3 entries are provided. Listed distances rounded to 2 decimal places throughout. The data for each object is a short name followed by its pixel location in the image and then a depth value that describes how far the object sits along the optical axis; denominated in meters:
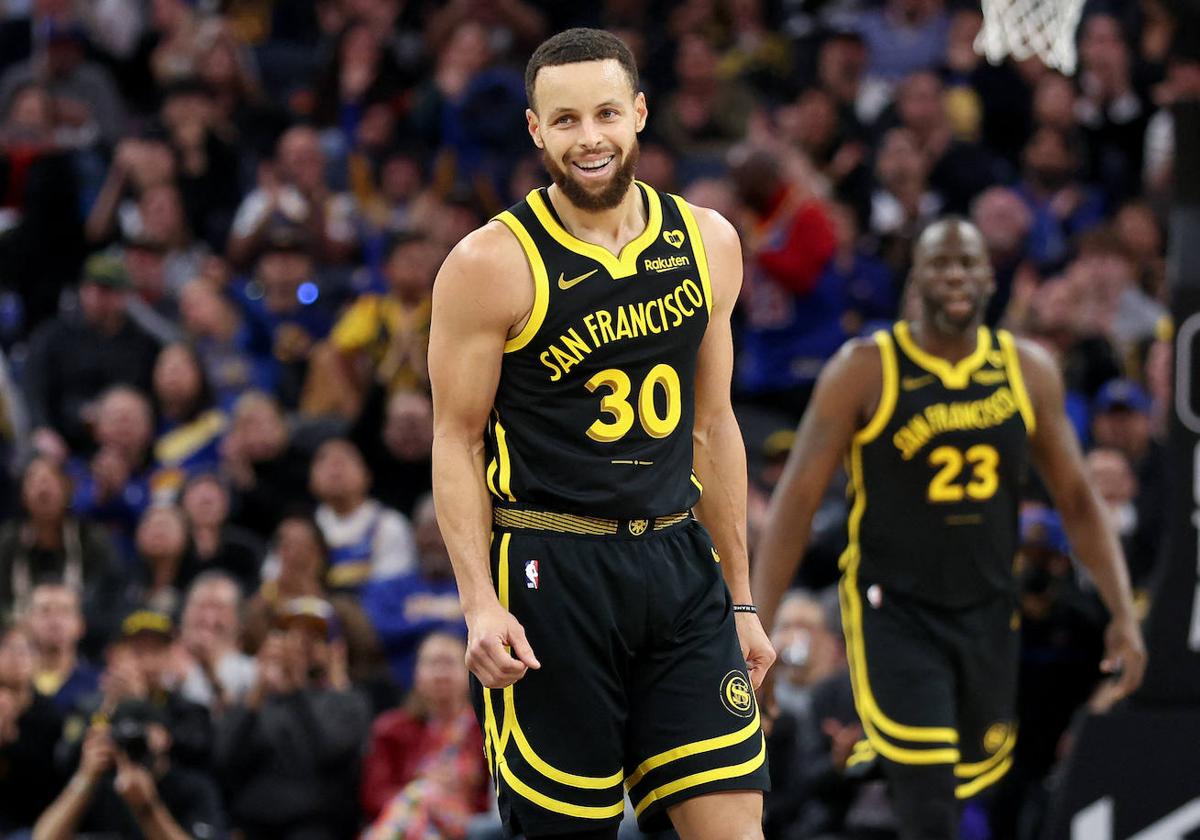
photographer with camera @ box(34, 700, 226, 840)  18.84
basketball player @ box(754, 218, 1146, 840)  14.74
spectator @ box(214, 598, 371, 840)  20.05
